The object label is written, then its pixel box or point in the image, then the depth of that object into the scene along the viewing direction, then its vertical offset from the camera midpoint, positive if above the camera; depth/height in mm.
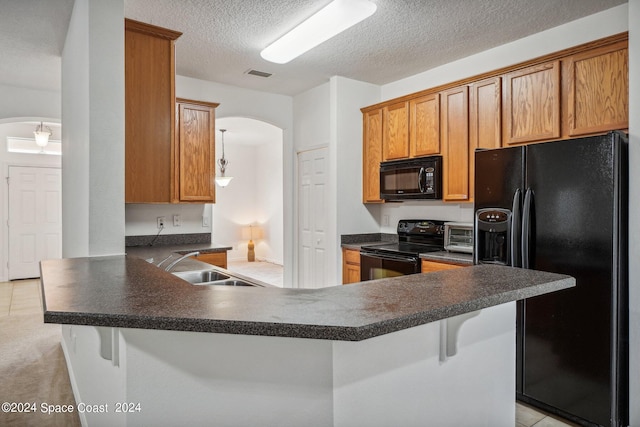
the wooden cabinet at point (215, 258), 3715 -479
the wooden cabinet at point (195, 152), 3771 +527
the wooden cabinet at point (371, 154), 4188 +556
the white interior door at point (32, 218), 6512 -183
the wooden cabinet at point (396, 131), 3885 +745
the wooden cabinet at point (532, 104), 2814 +756
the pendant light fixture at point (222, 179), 7583 +527
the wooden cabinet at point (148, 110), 2523 +619
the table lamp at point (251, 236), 8984 -657
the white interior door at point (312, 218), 4430 -122
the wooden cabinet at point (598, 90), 2465 +746
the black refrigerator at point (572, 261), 2188 -324
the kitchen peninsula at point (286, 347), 1006 -429
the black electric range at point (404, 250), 3479 -389
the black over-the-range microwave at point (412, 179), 3598 +265
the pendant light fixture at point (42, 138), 5170 +901
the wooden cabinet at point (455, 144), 3393 +545
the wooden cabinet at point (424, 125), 3621 +752
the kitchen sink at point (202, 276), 2452 -430
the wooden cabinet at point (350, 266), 4047 -604
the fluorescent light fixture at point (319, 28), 2553 +1263
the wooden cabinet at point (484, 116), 3164 +730
